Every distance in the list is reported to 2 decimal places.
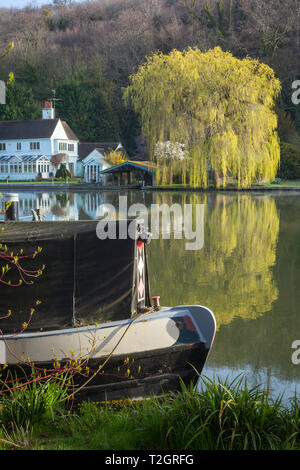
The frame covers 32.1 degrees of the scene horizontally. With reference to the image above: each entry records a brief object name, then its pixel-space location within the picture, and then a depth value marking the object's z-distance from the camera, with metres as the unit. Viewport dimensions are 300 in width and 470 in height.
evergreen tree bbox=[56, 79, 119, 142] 68.69
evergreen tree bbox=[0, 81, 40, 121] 68.88
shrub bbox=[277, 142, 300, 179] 51.84
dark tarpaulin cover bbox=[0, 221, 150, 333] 6.47
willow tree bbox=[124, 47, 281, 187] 38.75
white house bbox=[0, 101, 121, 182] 62.50
